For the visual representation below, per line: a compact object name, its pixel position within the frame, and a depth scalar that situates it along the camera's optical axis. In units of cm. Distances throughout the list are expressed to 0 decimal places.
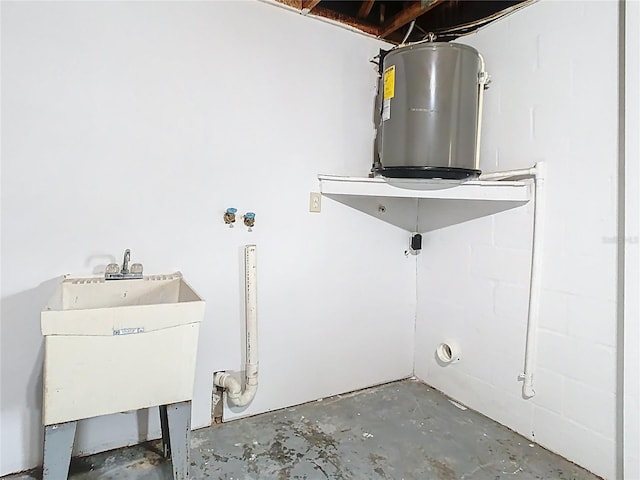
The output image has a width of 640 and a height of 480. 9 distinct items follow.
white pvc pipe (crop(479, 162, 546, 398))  198
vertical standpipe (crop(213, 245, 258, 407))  209
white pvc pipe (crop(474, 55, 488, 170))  203
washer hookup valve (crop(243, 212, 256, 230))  211
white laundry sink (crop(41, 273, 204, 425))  133
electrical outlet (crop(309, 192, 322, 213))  231
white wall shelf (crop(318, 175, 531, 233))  204
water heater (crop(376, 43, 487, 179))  192
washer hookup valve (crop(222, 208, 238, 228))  206
